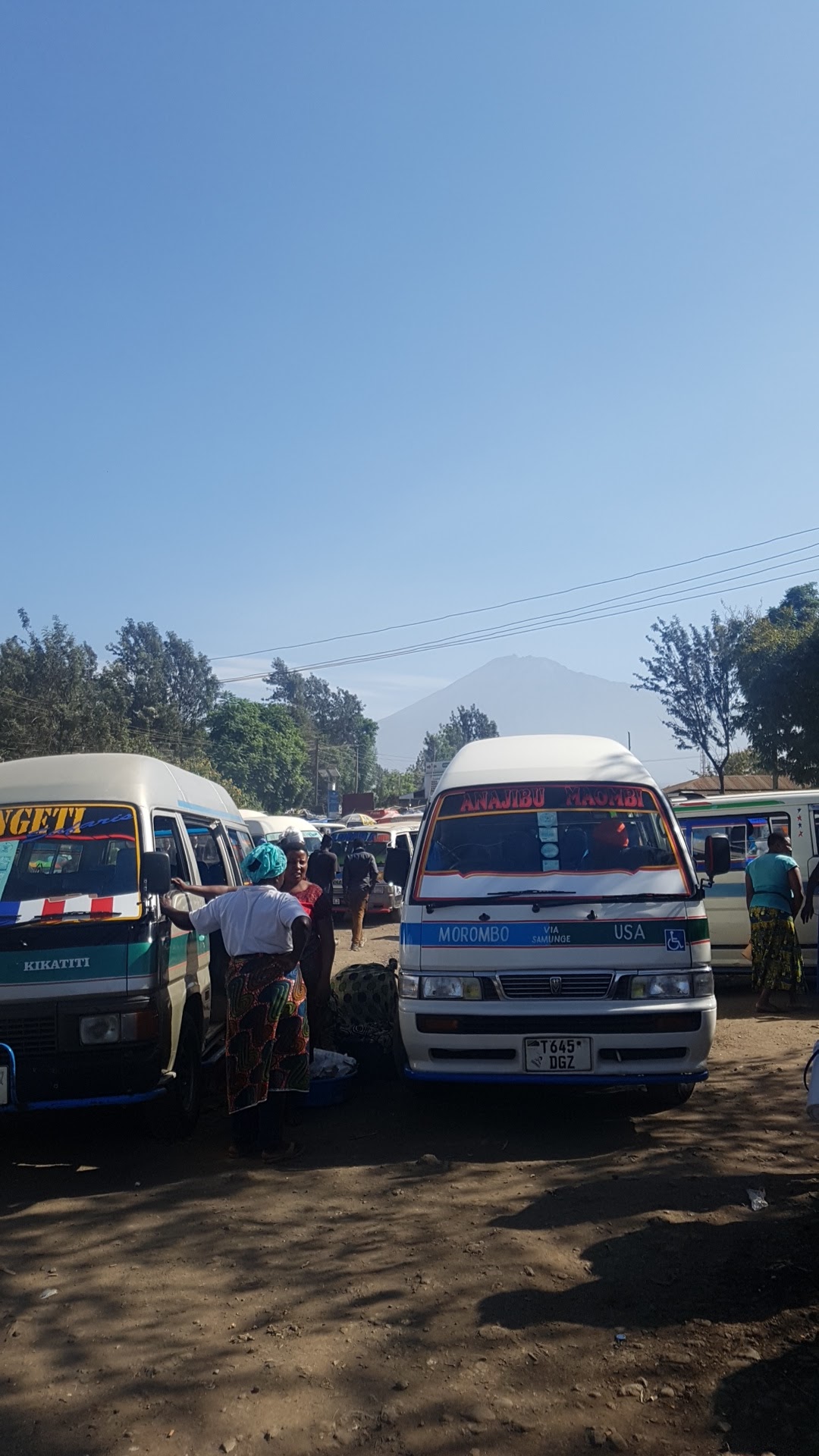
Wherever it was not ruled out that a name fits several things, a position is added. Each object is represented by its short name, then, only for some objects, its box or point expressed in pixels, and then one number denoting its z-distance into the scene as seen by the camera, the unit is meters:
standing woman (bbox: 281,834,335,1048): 6.66
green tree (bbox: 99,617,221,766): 58.12
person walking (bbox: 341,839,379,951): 17.61
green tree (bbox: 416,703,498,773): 97.56
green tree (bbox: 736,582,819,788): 24.75
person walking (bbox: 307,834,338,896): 10.99
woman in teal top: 10.43
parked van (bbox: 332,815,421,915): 22.66
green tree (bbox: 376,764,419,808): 94.94
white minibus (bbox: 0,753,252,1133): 5.51
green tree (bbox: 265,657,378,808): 106.06
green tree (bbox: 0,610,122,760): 42.94
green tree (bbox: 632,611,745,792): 35.81
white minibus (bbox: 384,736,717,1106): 5.92
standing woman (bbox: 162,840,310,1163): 5.87
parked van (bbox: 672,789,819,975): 11.58
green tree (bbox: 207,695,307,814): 76.94
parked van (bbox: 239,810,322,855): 21.84
